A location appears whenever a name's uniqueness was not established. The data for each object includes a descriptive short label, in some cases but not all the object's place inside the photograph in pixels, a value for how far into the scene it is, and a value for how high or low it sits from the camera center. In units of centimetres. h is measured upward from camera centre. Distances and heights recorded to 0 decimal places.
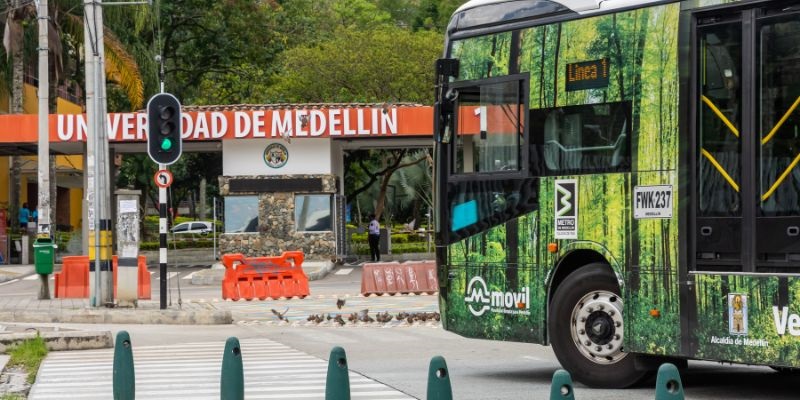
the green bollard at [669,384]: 630 -82
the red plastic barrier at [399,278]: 2962 -151
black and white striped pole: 2209 -22
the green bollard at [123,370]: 1034 -119
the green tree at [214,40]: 5447 +689
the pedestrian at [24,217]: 4974 -14
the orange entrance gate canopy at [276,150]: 4181 +183
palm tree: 4062 +505
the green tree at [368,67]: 5200 +533
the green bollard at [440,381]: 822 -103
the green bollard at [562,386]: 650 -85
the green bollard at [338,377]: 893 -109
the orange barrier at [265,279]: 2881 -144
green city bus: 1066 +21
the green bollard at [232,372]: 961 -113
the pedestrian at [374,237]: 4447 -94
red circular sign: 2267 +55
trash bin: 2588 -82
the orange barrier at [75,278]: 2838 -135
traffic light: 2208 +132
